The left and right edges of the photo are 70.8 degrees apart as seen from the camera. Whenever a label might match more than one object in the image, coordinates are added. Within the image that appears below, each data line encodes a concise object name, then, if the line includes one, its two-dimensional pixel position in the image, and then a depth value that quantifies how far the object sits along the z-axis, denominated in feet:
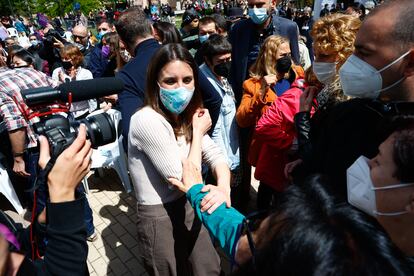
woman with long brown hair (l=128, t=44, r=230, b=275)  5.24
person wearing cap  18.57
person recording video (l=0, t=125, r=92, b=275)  3.44
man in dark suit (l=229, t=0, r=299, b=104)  10.32
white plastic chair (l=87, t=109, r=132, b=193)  12.17
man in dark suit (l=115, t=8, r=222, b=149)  7.09
